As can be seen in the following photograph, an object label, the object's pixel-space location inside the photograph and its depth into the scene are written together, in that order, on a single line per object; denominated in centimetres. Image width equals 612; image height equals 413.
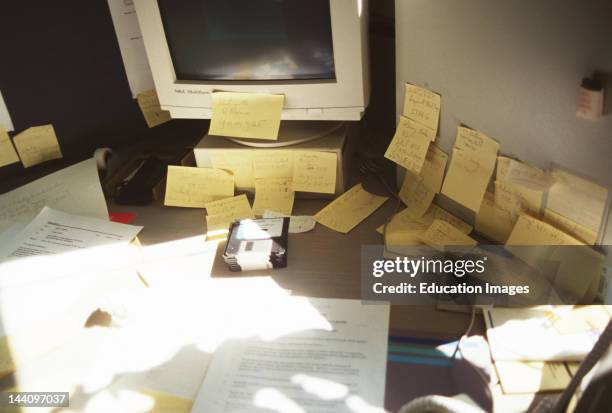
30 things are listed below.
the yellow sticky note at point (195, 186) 116
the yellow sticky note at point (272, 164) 111
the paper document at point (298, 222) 106
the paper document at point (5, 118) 116
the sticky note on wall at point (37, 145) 122
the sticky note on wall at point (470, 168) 89
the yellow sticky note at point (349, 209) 107
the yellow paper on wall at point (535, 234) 82
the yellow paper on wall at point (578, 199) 76
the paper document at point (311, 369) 73
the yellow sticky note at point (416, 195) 104
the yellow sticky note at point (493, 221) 92
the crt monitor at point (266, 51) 98
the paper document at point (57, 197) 115
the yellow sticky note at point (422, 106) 95
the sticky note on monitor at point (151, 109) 127
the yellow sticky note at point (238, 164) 113
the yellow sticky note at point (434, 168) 99
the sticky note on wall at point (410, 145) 100
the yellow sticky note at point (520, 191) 84
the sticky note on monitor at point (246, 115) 108
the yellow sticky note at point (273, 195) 113
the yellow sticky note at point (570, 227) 79
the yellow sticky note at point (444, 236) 96
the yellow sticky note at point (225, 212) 110
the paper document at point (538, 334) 74
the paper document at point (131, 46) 118
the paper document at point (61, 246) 100
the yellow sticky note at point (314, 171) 109
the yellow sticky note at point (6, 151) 119
